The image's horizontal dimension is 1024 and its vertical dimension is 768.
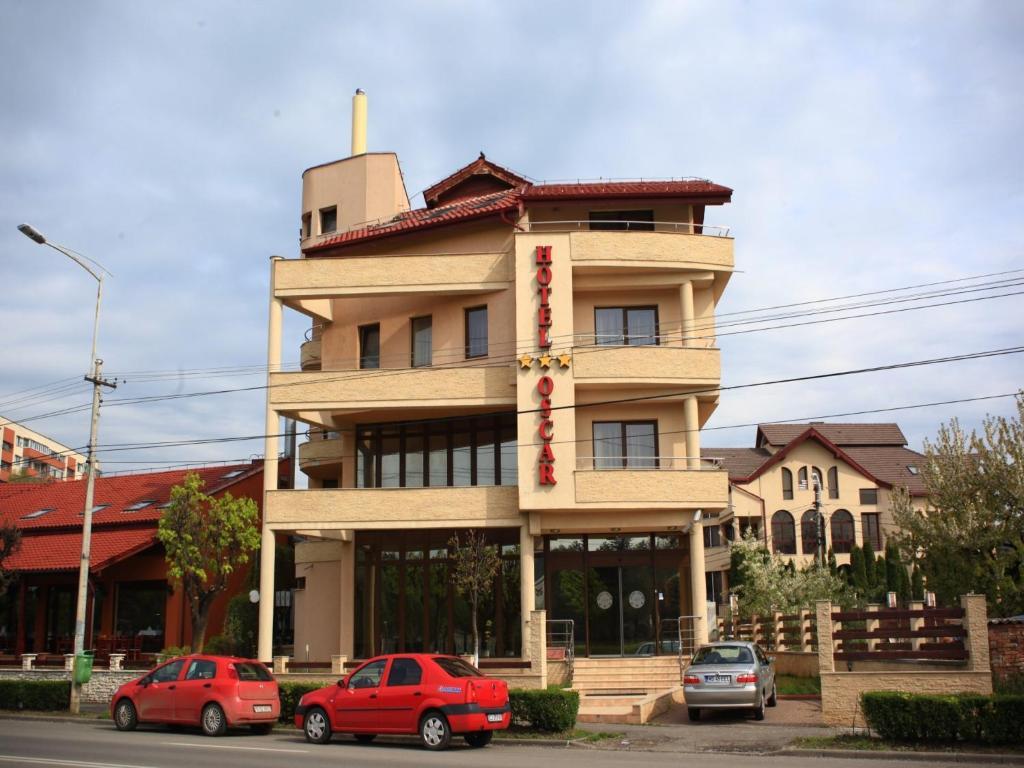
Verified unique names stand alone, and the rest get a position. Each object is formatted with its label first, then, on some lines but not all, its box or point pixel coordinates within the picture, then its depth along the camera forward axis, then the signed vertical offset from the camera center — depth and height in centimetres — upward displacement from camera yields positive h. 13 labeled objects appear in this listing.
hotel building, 2834 +521
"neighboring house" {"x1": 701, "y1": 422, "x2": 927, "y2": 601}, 5878 +509
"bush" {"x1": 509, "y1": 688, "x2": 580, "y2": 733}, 1877 -210
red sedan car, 1695 -182
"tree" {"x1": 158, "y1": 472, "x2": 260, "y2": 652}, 2700 +150
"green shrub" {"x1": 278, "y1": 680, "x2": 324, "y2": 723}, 2109 -207
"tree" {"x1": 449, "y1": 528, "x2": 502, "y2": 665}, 2727 +69
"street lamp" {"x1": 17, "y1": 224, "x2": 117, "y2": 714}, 2480 +233
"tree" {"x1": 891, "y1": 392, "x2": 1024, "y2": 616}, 2859 +192
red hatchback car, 1920 -189
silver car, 2038 -175
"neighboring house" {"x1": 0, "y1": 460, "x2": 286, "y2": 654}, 3369 +46
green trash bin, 2482 -171
